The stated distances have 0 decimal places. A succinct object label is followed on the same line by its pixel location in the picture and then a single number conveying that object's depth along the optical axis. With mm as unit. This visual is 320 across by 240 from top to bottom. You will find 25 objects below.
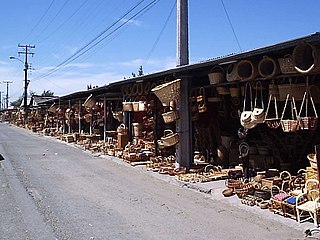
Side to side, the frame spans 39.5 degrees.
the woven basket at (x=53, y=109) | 36384
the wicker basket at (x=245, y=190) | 9180
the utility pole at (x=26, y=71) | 64738
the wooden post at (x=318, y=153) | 7406
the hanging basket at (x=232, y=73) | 10515
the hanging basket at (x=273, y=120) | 9570
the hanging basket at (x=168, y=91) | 12719
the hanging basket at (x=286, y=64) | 8781
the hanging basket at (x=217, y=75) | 11507
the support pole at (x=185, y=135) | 13367
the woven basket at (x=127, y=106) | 17822
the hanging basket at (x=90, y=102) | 24119
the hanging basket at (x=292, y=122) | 8797
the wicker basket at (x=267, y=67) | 9266
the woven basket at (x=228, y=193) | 9492
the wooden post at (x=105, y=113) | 24000
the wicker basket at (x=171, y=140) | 13289
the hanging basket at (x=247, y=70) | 9859
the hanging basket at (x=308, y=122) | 8498
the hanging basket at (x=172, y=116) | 13297
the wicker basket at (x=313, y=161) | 8039
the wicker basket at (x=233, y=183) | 9747
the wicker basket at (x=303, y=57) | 8195
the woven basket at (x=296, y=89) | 9180
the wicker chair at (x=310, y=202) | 7078
